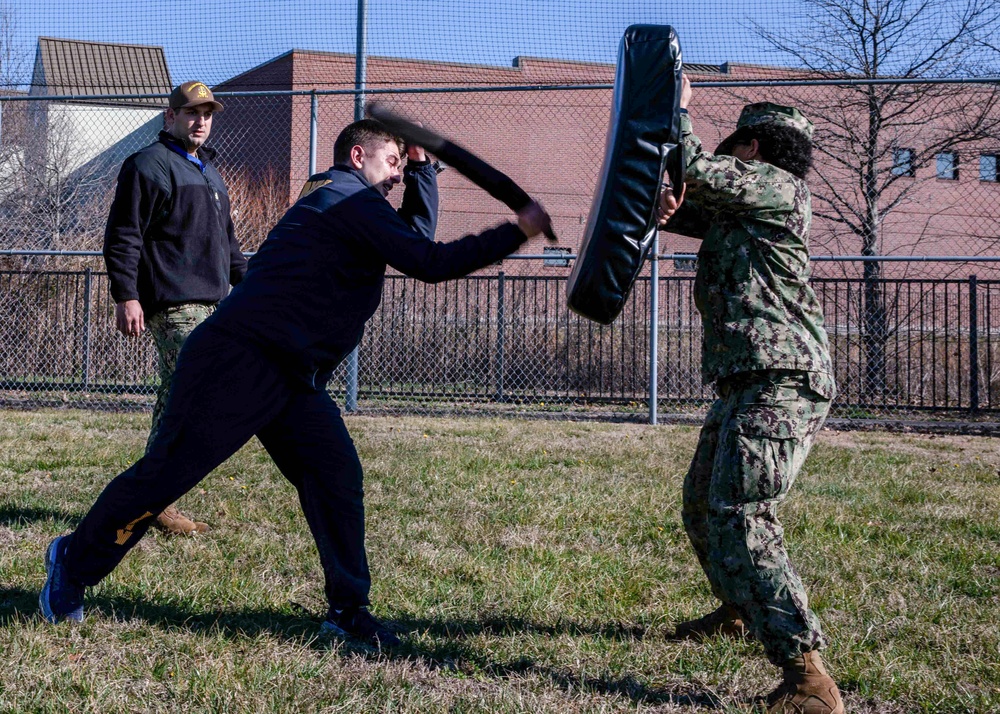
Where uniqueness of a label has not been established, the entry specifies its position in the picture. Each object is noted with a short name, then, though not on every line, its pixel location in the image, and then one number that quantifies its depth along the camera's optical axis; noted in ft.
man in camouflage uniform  8.84
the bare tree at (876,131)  33.99
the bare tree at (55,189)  50.03
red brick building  34.63
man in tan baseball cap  14.80
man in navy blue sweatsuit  10.00
